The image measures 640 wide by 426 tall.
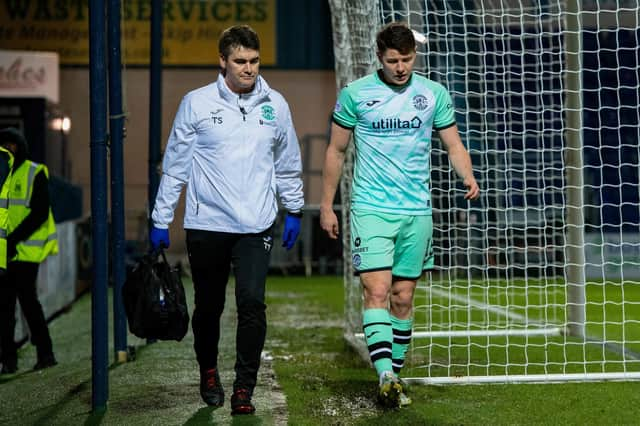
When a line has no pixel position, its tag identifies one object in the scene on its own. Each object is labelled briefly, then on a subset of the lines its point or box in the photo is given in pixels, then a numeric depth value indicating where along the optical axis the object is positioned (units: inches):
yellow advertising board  2245.3
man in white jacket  419.5
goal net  554.9
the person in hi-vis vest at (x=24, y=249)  623.8
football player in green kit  431.8
